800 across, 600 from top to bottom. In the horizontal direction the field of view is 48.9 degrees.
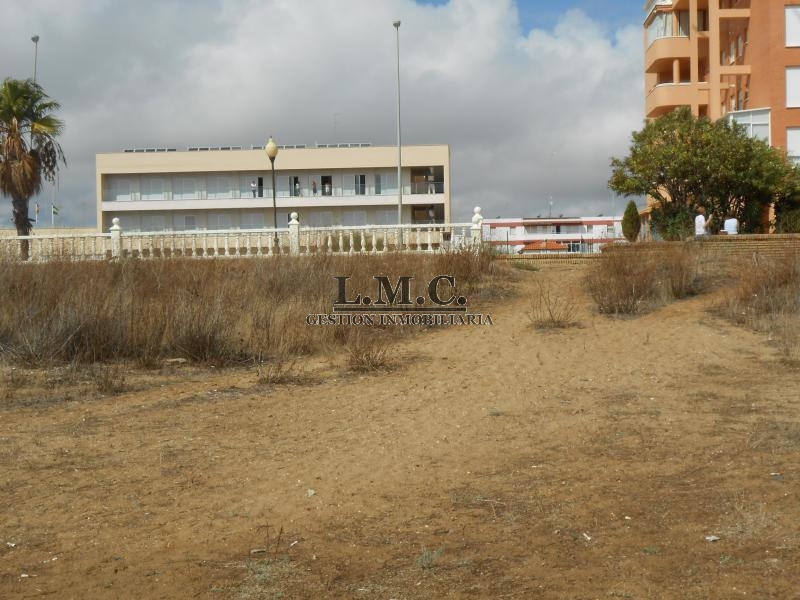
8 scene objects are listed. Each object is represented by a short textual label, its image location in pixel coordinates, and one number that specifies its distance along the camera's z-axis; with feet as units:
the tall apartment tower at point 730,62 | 102.32
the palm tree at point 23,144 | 107.98
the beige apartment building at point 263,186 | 195.93
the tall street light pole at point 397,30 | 134.77
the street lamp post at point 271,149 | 86.99
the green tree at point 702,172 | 83.41
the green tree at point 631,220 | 109.81
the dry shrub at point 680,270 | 51.42
